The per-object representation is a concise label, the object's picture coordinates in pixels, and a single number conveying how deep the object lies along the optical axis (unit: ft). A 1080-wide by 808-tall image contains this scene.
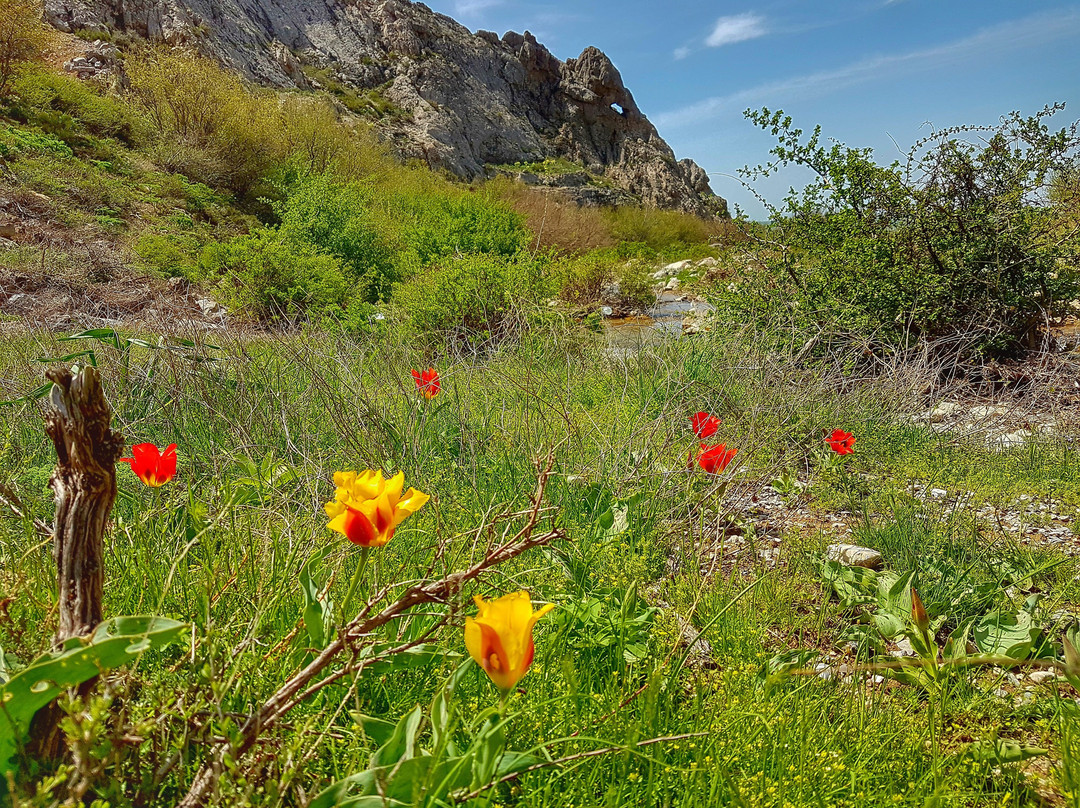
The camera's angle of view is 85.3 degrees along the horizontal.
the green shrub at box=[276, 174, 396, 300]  26.81
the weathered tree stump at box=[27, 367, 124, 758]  2.07
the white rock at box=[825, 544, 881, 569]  6.21
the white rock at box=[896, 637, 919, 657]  4.99
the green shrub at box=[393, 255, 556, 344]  18.74
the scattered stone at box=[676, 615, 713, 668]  4.31
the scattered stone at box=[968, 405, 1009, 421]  12.39
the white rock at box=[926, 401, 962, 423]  11.62
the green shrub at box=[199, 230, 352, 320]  20.04
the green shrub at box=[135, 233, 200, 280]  24.18
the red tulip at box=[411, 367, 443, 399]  7.58
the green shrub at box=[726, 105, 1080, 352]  15.30
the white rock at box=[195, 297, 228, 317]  20.63
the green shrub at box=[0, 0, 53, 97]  40.34
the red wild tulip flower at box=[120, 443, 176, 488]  3.69
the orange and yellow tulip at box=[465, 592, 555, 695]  1.93
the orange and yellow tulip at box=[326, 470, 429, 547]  2.46
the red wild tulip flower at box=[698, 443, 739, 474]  5.19
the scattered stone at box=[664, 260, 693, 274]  46.11
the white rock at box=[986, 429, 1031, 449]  10.65
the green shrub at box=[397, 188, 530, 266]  30.30
